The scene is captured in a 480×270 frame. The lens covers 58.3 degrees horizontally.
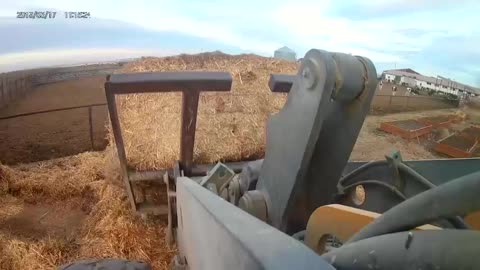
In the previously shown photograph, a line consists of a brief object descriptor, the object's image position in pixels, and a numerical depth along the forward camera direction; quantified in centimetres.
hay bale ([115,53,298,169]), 340
